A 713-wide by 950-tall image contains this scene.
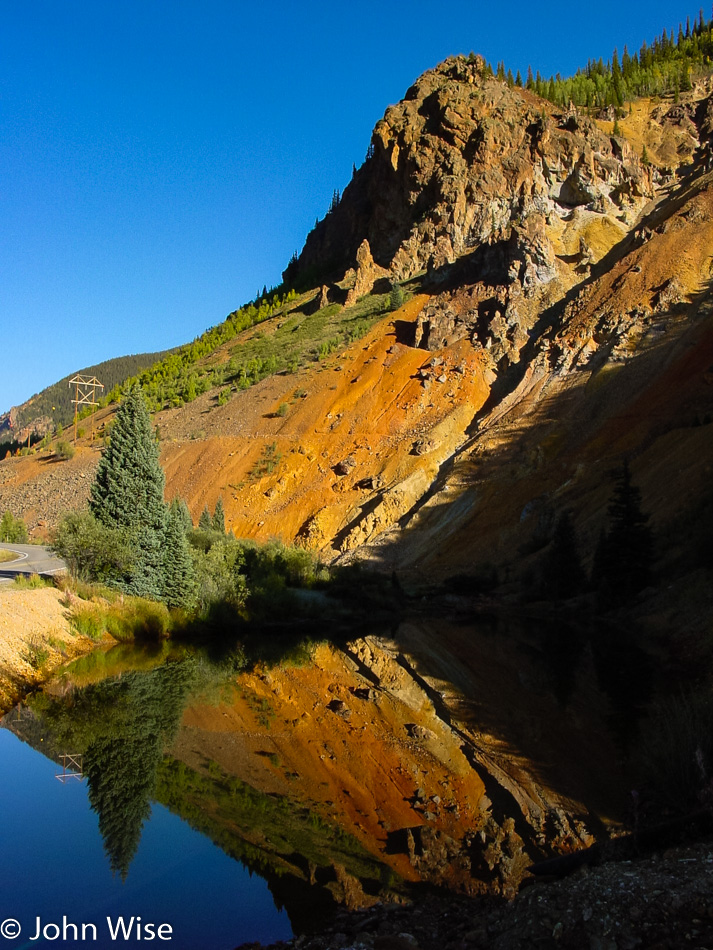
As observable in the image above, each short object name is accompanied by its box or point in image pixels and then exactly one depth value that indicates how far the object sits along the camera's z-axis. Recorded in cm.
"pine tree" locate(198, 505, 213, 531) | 4406
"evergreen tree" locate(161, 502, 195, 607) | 2702
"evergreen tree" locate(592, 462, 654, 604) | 3067
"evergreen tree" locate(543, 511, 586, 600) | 3472
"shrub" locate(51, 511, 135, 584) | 2520
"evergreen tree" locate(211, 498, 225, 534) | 4480
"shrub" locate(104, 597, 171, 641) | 2541
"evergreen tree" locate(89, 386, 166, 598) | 2652
